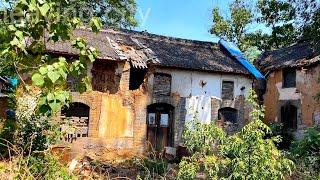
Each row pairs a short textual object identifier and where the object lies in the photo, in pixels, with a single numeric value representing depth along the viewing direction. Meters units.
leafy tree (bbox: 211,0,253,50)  19.56
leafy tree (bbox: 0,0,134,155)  2.39
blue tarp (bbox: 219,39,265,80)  12.83
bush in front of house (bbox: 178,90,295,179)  3.87
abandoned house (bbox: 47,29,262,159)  10.16
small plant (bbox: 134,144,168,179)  7.55
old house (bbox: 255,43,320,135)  12.70
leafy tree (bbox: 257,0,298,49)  17.14
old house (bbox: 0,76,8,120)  8.68
